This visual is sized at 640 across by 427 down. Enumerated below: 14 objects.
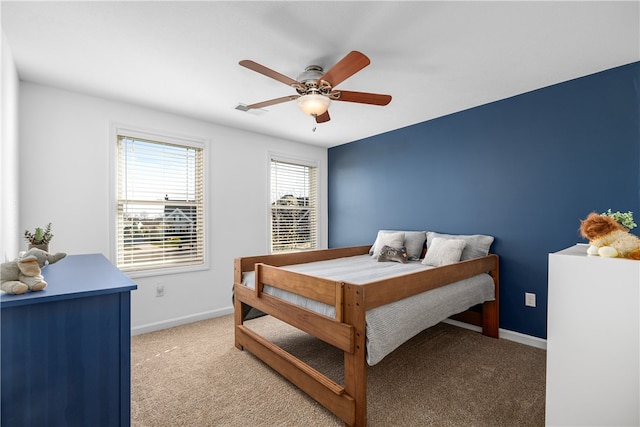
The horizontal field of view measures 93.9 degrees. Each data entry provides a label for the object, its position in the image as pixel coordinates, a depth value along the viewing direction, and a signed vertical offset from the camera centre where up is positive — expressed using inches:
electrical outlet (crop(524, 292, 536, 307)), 108.6 -31.9
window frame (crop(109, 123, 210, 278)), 114.4 +15.5
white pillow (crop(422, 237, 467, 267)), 111.3 -15.2
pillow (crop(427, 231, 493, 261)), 115.3 -13.1
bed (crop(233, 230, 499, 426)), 65.1 -23.7
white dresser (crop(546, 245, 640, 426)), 43.6 -20.2
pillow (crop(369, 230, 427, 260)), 133.1 -13.8
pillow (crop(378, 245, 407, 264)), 126.1 -18.1
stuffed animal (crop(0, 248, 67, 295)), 40.6 -8.9
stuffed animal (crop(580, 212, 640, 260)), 45.4 -4.2
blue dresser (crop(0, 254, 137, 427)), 39.8 -20.3
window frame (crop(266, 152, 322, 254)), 161.0 +16.1
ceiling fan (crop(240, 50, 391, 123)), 71.4 +32.8
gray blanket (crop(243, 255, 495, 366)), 66.9 -24.3
